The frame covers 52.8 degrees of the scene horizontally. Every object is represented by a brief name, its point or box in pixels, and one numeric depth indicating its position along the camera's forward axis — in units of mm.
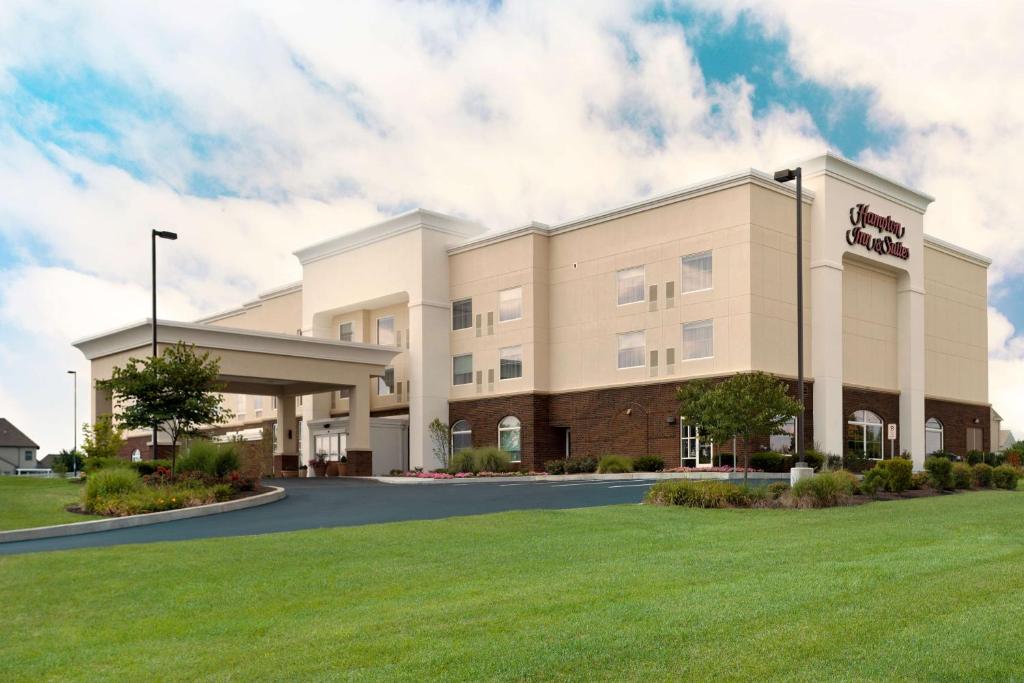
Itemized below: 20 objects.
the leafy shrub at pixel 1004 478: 27984
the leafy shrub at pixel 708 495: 21359
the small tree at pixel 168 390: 30188
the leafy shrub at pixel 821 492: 21297
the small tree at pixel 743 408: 24547
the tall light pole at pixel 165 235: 36188
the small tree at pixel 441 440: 48969
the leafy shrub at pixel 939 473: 25831
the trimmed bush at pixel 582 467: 42312
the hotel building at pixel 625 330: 40844
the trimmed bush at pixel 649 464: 40722
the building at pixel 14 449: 97125
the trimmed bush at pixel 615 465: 40562
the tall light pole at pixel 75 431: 55494
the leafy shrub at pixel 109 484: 24234
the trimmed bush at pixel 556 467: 42844
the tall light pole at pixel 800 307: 24453
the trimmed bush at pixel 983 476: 27594
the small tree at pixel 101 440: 37844
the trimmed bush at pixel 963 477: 26547
